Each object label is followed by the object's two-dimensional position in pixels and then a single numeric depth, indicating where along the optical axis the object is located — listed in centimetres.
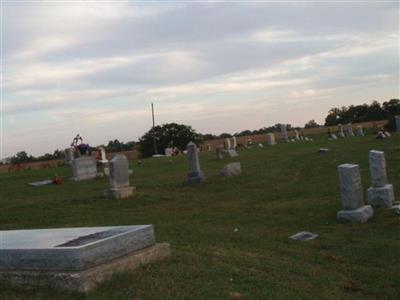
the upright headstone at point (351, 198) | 1245
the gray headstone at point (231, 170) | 2188
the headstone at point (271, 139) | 4559
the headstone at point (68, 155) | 3531
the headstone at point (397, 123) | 3932
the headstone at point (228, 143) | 4281
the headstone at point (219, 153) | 3079
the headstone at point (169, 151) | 4509
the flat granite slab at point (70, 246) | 604
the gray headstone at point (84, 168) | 2512
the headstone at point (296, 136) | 5008
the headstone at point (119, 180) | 1873
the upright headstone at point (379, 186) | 1361
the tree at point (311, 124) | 7886
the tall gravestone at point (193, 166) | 2120
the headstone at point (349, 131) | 4778
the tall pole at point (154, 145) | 5346
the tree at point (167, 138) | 5422
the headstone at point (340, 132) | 4715
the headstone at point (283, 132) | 5022
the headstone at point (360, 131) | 4668
